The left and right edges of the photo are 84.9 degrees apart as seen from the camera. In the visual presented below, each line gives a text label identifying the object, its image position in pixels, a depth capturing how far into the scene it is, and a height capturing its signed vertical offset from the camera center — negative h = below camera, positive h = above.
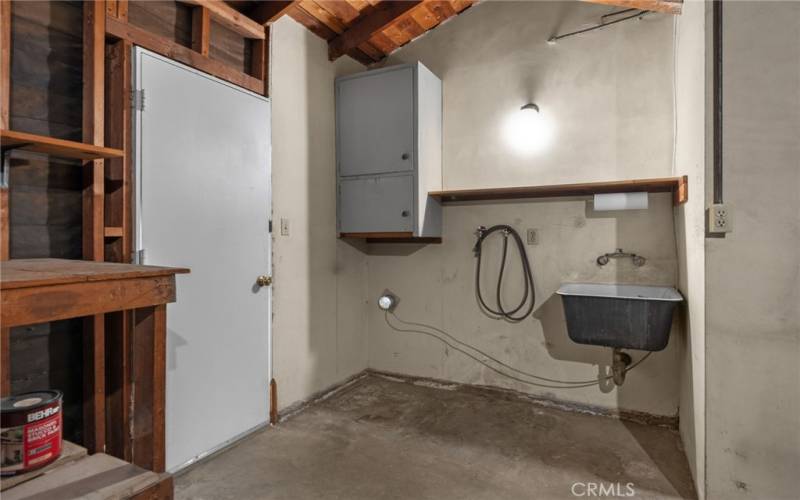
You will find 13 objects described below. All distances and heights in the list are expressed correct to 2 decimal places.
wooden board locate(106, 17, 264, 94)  1.89 +0.97
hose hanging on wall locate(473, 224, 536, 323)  3.19 -0.23
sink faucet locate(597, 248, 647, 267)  2.82 -0.04
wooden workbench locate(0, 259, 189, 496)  1.15 -0.15
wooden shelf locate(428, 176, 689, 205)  2.50 +0.41
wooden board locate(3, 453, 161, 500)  1.17 -0.64
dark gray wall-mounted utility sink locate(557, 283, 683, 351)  2.43 -0.37
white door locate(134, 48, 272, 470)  2.04 +0.09
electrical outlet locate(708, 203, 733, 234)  1.69 +0.13
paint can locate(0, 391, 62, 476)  1.21 -0.52
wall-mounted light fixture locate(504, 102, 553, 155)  3.10 +0.88
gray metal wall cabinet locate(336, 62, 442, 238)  3.06 +0.73
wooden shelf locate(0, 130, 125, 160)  1.49 +0.39
